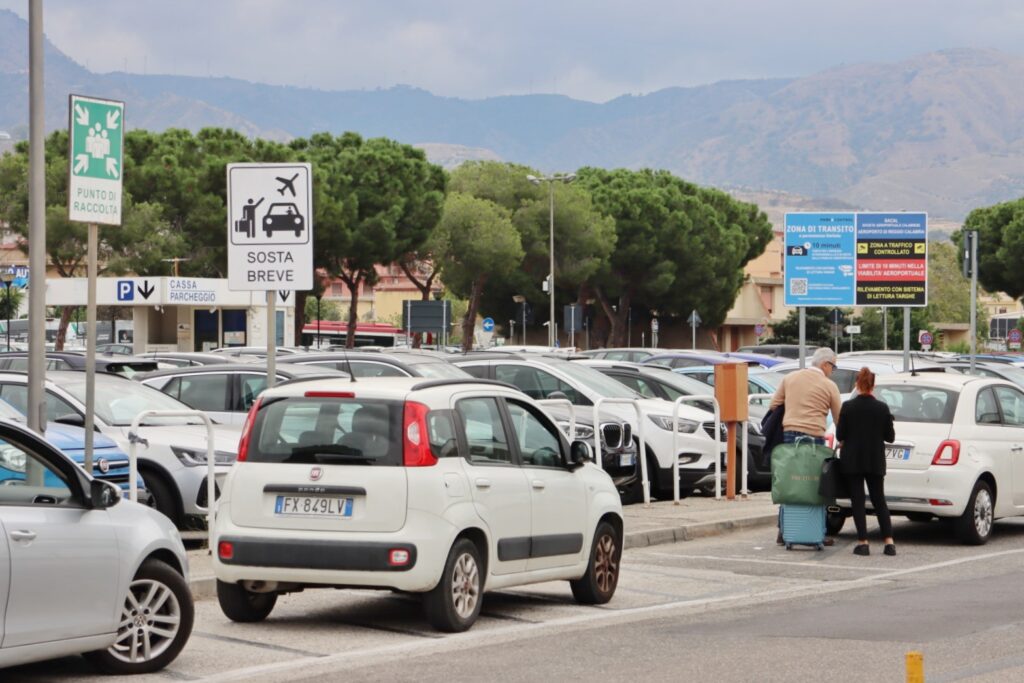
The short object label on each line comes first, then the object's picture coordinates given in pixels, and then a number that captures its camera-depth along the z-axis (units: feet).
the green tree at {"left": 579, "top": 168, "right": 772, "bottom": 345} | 280.31
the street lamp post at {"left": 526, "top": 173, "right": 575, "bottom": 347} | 249.14
